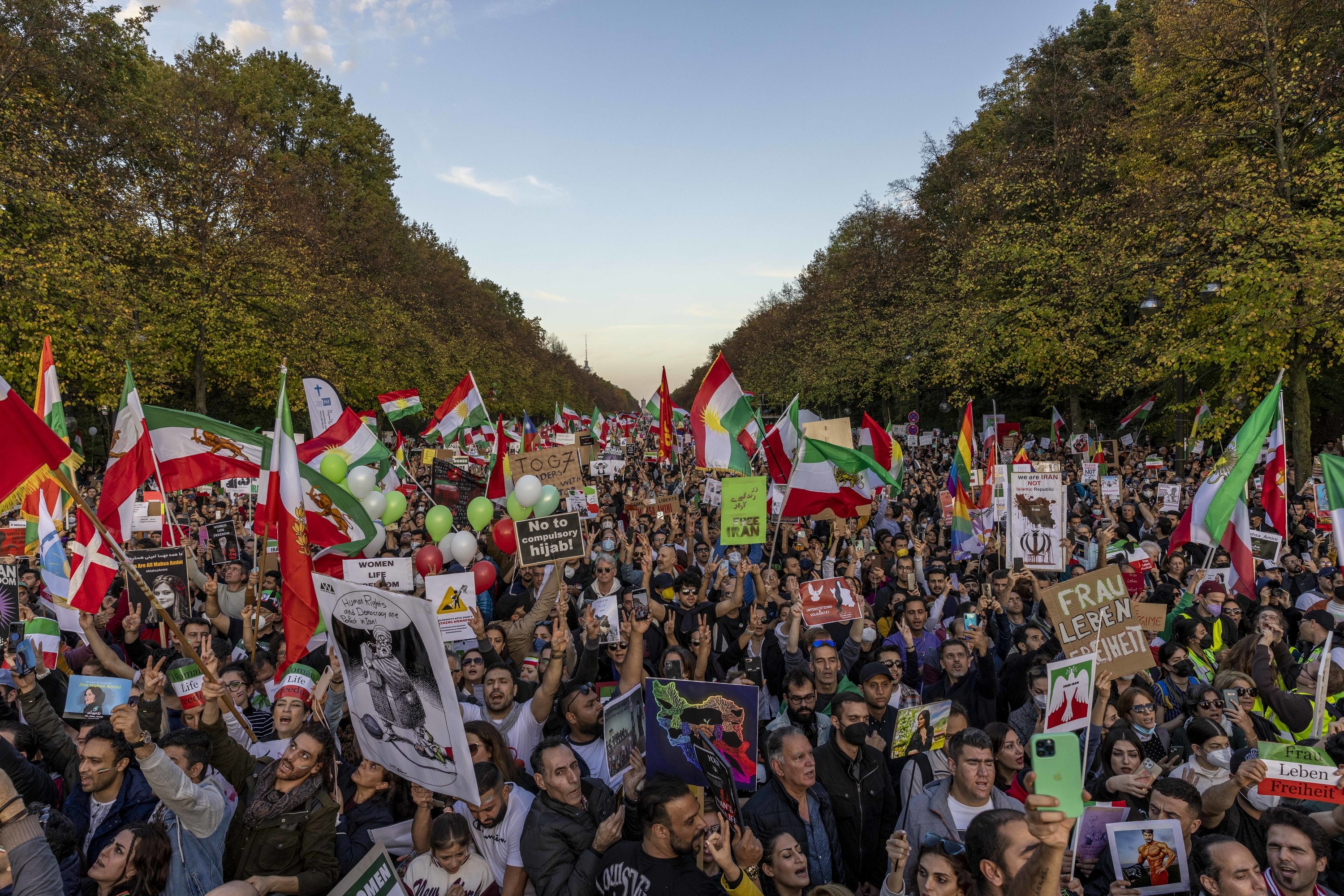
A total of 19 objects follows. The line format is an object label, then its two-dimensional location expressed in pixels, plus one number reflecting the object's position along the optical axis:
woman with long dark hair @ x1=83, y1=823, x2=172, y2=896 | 3.57
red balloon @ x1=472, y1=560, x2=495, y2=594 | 8.93
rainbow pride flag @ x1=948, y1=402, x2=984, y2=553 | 12.05
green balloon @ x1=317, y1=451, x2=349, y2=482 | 9.20
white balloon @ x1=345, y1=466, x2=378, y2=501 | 9.95
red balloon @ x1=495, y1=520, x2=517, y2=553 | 9.59
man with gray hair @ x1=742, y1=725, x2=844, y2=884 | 4.01
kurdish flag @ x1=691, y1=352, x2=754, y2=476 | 11.41
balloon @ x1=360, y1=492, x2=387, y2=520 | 9.98
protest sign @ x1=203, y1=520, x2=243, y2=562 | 10.97
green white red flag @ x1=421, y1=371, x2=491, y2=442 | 17.30
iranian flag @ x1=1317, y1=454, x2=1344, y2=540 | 7.22
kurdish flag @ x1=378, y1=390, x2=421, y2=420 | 19.62
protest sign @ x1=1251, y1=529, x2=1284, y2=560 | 9.12
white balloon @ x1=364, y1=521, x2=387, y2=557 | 9.00
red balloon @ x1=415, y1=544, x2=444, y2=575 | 9.11
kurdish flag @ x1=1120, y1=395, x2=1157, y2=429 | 22.95
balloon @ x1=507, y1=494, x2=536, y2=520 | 9.93
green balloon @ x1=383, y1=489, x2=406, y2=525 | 10.16
